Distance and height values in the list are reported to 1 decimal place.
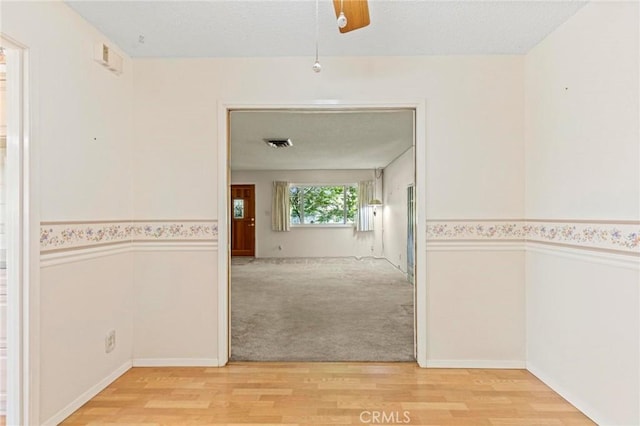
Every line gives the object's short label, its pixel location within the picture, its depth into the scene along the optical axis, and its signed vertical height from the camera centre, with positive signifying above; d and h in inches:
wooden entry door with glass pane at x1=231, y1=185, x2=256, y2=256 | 384.8 -5.9
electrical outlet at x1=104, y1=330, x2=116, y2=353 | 95.9 -33.9
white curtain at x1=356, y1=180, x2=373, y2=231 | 364.2 +7.3
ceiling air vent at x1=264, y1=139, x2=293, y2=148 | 227.3 +45.1
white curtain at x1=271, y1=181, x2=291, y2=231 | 374.9 +6.5
